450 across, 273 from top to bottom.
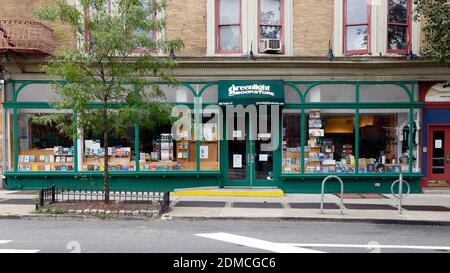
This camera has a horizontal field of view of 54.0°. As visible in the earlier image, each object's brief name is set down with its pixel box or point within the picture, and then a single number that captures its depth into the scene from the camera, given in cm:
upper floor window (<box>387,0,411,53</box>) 1516
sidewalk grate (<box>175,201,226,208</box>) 1212
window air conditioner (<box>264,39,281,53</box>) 1508
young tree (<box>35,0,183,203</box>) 1059
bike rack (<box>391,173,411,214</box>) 1106
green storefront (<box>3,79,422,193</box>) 1504
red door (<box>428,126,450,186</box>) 1520
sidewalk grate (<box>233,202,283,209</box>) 1217
